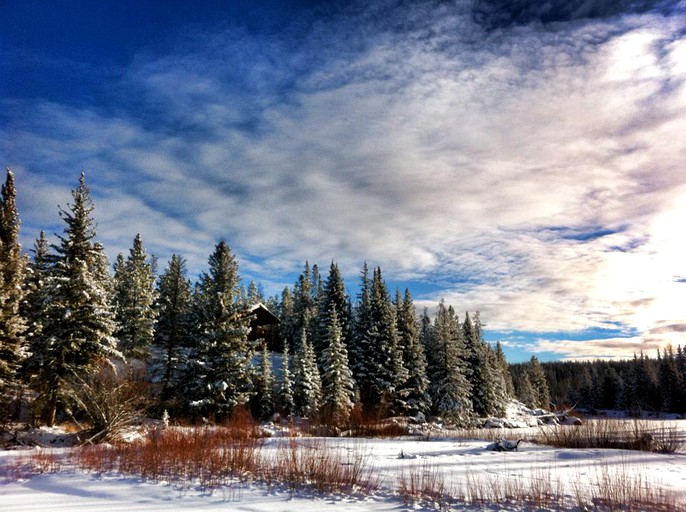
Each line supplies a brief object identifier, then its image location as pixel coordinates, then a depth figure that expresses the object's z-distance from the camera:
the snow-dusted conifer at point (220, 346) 28.38
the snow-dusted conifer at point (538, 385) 84.75
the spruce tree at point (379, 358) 38.03
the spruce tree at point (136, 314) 37.94
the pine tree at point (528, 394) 79.12
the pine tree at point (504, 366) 73.68
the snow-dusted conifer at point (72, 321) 22.77
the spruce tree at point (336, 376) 34.06
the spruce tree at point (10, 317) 21.66
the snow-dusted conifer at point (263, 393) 34.28
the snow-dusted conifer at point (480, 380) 47.75
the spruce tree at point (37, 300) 23.48
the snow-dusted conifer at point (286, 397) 34.88
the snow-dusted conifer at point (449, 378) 41.12
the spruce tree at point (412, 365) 39.48
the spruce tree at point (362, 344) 39.28
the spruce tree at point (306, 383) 34.72
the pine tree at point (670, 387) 78.19
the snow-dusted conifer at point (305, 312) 53.88
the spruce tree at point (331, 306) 46.31
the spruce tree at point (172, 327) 33.66
